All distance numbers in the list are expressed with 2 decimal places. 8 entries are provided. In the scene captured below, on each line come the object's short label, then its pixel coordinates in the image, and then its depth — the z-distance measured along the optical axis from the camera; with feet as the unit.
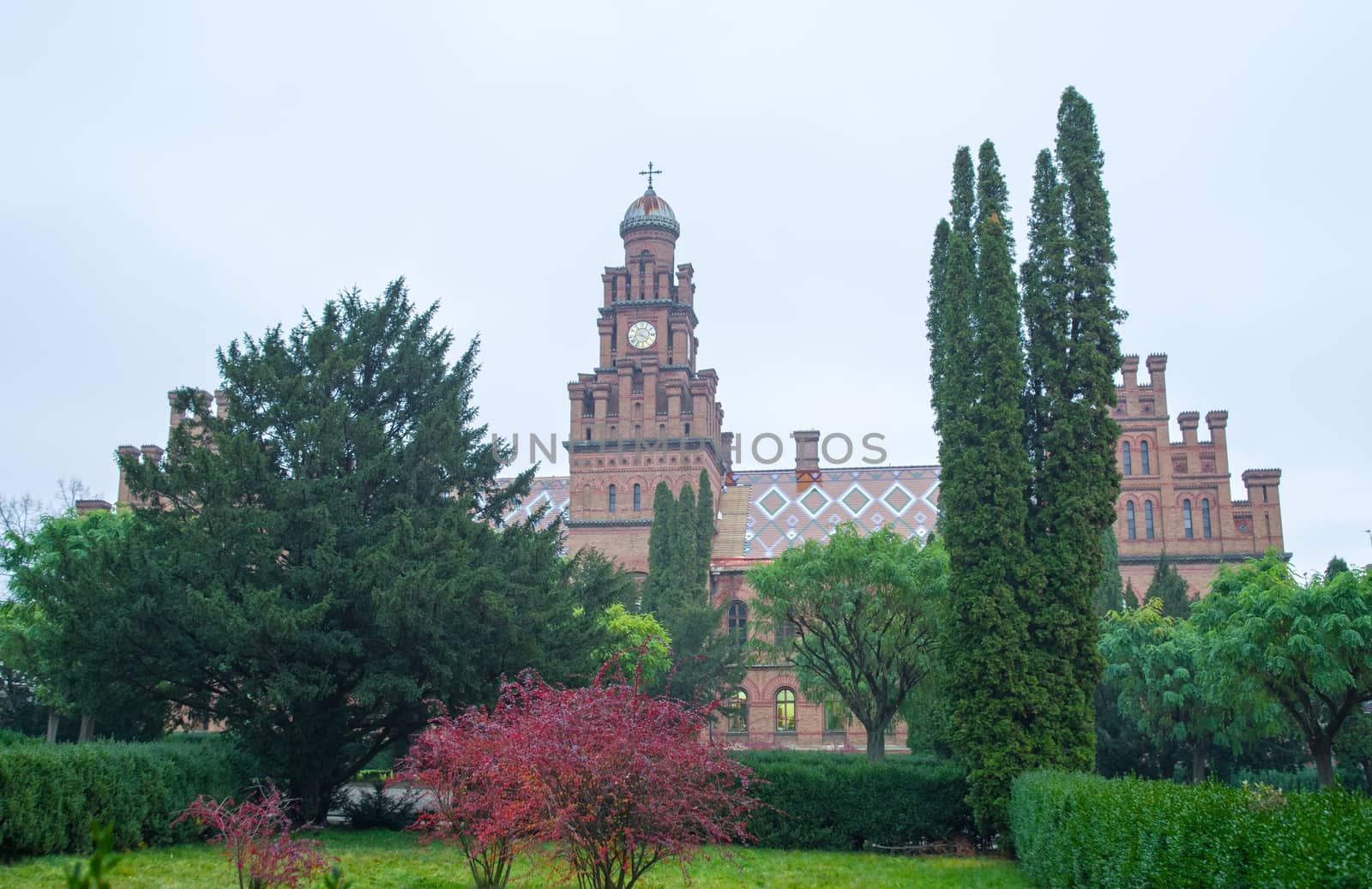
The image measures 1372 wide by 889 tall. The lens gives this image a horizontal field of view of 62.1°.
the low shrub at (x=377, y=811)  70.90
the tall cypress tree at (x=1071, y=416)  65.10
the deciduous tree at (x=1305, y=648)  72.64
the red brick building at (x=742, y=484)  156.97
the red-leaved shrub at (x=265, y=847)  34.99
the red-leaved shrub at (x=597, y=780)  36.81
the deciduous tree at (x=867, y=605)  92.68
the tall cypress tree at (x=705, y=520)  152.87
